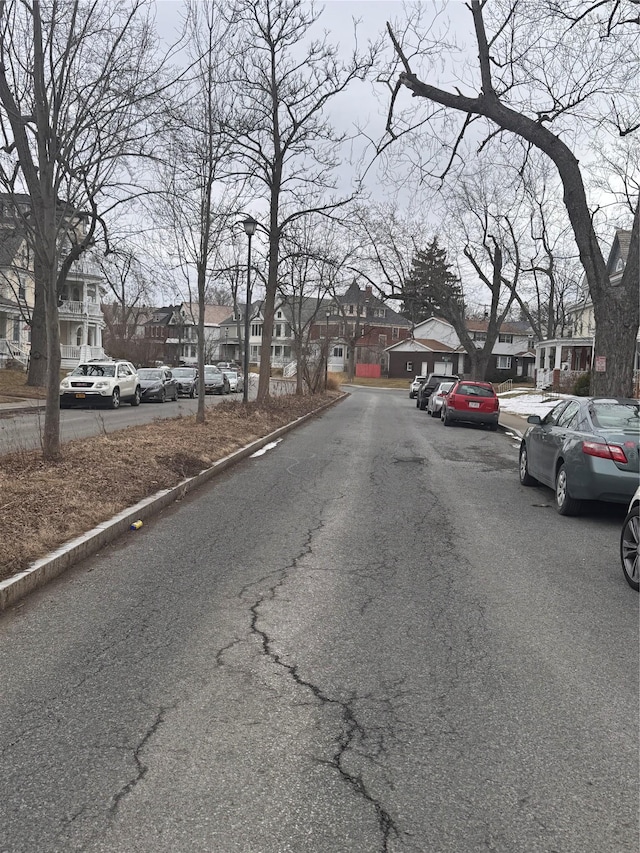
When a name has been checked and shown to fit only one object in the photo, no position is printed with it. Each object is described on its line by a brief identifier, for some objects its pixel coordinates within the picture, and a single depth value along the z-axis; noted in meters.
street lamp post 19.84
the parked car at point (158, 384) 31.69
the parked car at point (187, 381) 38.66
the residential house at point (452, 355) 86.69
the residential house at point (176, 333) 97.66
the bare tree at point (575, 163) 14.52
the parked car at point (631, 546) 6.17
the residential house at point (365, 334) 89.04
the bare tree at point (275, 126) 18.88
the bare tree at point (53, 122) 8.93
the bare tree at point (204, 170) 14.40
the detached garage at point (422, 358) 86.69
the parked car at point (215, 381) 41.22
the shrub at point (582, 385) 34.52
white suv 26.44
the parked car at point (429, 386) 34.84
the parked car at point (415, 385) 50.61
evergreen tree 44.12
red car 24.23
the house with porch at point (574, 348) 46.31
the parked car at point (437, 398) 29.23
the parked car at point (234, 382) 46.41
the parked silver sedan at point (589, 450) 8.54
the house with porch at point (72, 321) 44.91
